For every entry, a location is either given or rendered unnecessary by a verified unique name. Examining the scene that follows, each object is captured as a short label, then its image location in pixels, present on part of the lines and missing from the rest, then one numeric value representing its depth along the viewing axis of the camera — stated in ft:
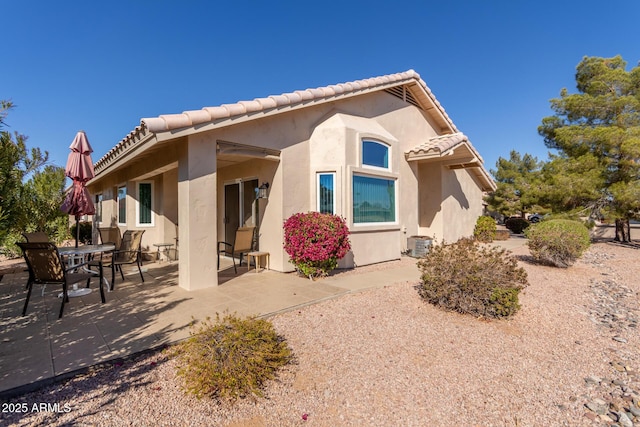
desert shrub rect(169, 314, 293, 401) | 9.96
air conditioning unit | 39.75
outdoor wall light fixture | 29.20
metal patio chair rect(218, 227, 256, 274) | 28.19
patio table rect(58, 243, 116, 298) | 20.75
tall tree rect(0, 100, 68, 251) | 11.98
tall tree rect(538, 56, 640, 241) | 50.11
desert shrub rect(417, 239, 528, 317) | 17.84
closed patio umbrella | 23.47
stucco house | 22.39
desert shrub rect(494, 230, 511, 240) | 63.79
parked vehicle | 157.02
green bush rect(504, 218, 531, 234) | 93.56
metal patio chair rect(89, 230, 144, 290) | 22.83
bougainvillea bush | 25.02
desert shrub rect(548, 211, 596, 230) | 53.83
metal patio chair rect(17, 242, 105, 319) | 16.60
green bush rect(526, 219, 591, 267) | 32.07
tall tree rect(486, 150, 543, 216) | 62.06
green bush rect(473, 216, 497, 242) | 57.41
